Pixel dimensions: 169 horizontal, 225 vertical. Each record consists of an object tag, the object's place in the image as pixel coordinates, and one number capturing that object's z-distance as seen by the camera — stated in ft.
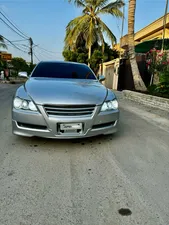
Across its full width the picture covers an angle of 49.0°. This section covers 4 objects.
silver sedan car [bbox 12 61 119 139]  9.32
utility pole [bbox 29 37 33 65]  121.00
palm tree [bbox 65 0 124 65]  59.67
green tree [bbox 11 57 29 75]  124.86
